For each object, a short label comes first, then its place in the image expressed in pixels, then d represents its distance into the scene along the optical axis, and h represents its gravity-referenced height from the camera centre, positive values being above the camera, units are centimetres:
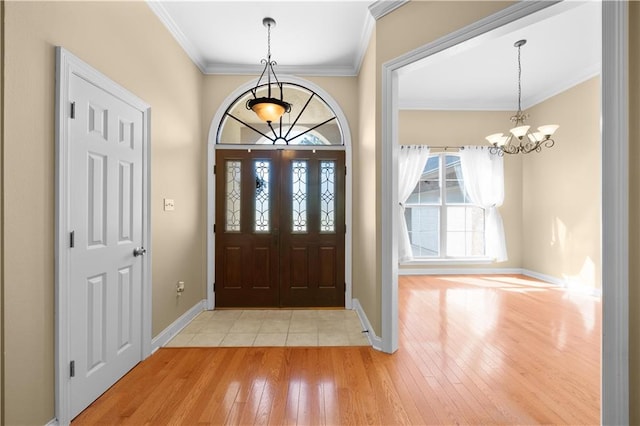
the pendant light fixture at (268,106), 299 +114
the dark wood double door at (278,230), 389 -21
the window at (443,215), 561 -1
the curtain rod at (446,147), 549 +126
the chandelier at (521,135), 364 +107
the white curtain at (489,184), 544 +57
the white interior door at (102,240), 182 -19
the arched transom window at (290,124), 396 +122
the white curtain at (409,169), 540 +83
